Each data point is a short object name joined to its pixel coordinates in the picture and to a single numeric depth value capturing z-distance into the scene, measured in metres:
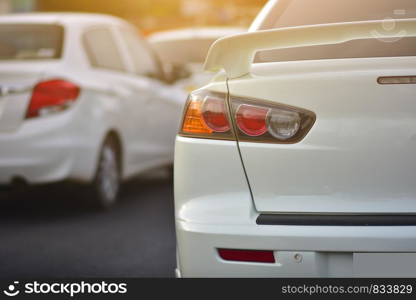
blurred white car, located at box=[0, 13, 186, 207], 11.54
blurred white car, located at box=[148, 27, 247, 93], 20.62
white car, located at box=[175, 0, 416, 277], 5.57
